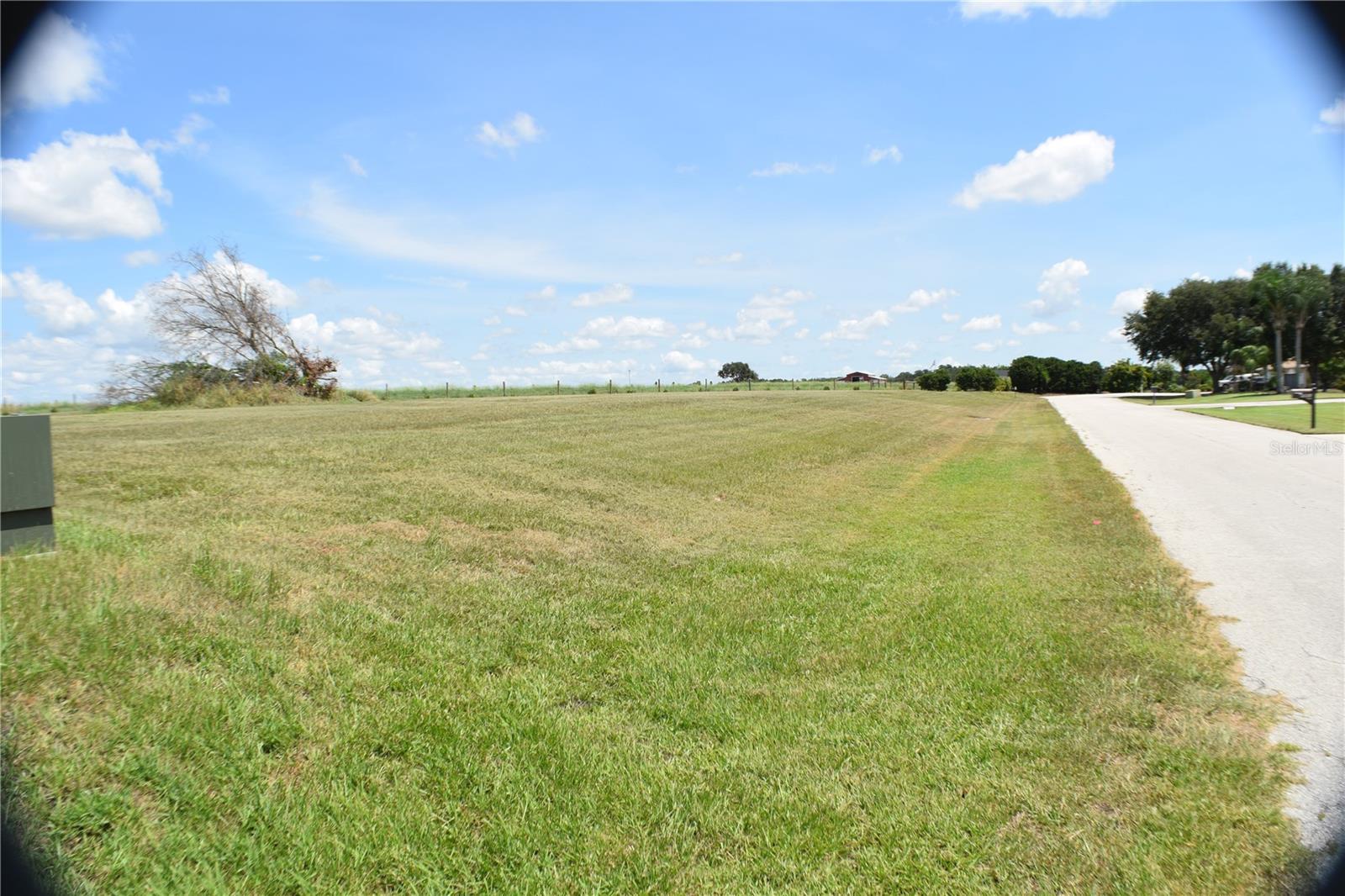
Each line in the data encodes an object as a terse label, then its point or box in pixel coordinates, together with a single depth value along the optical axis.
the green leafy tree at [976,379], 74.06
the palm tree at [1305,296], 55.31
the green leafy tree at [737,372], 80.62
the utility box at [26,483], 5.04
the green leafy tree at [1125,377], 82.81
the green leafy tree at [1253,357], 75.56
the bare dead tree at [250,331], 31.27
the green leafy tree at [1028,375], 80.88
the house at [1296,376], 62.00
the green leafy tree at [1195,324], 68.81
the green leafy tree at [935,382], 72.62
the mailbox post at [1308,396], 23.70
